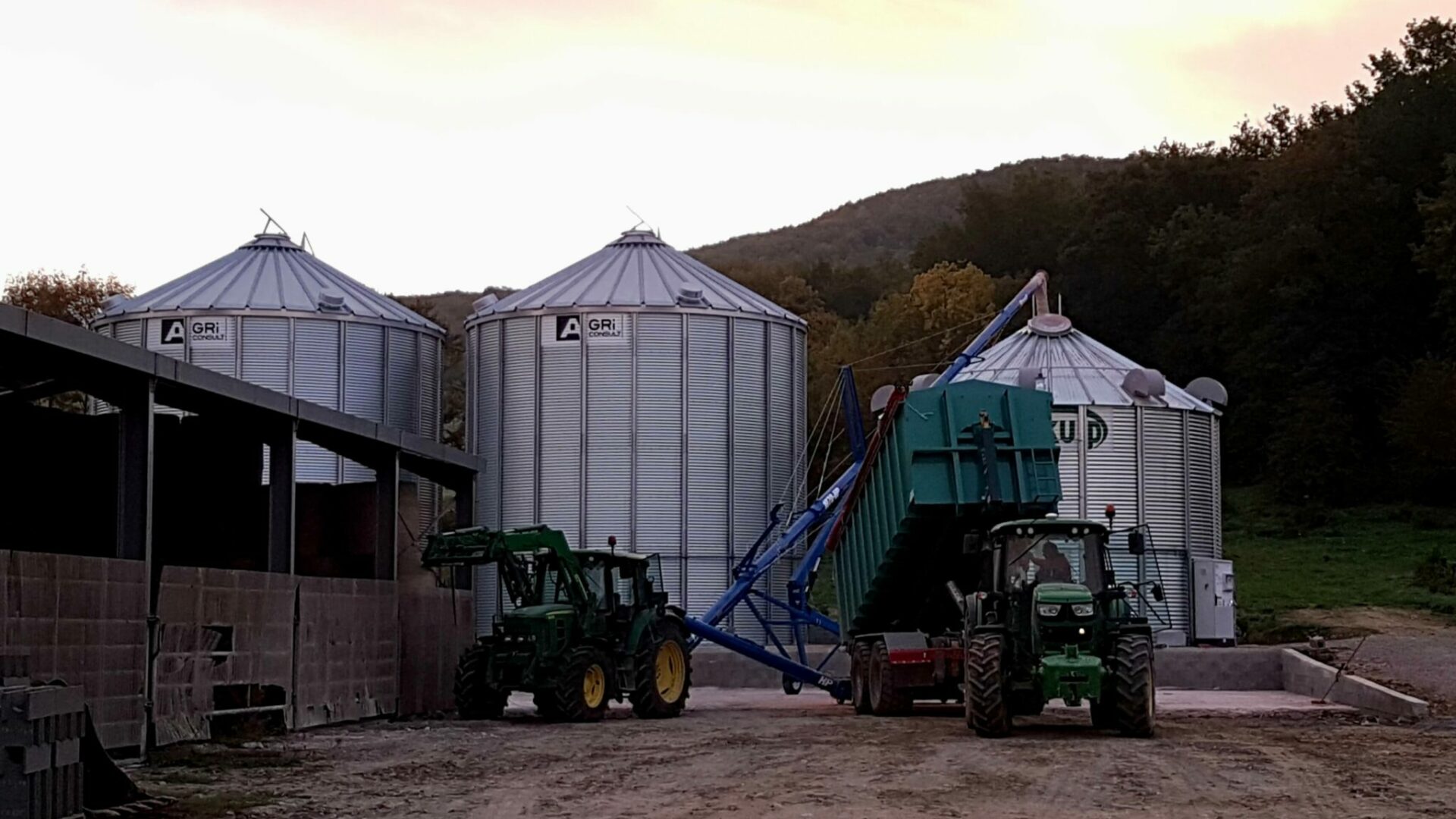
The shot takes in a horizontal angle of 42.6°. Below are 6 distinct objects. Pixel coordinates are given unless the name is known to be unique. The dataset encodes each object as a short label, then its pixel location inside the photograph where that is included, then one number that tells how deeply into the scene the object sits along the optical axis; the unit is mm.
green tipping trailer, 26328
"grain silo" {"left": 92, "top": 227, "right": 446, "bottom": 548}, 43375
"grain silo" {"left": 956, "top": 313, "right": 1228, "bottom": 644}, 42031
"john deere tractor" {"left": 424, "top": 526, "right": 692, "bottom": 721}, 28422
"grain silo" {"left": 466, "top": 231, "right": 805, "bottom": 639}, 43531
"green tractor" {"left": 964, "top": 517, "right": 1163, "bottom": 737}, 22797
